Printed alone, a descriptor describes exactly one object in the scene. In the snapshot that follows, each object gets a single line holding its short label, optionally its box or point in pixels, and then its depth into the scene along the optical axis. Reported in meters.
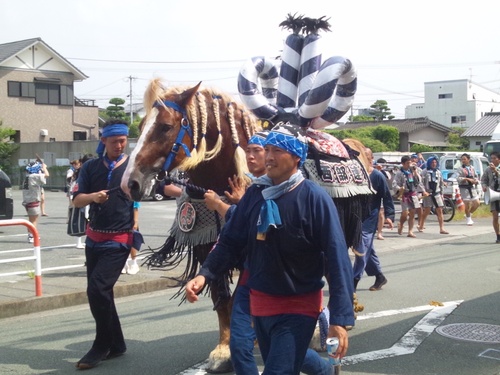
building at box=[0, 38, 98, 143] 43.84
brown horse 5.10
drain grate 6.68
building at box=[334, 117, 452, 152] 49.19
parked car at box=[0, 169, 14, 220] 13.22
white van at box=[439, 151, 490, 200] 25.52
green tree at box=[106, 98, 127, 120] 63.09
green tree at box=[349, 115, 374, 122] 63.12
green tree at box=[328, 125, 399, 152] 43.31
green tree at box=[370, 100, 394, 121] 69.25
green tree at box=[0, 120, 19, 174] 41.88
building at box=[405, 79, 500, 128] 68.71
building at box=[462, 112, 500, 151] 44.22
